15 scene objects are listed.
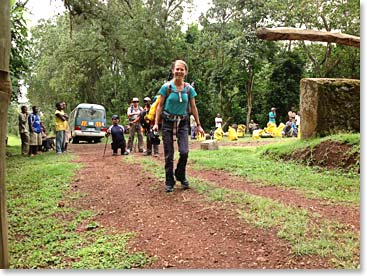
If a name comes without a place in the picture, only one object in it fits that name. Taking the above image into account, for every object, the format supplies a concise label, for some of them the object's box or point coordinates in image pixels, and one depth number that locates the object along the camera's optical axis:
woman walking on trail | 4.28
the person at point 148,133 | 8.77
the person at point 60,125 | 9.84
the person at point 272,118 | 16.84
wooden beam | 3.84
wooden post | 2.18
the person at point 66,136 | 10.25
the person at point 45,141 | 12.08
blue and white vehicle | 16.88
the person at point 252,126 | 19.69
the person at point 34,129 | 10.27
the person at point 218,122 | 16.66
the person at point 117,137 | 9.65
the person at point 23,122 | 9.95
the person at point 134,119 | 9.45
